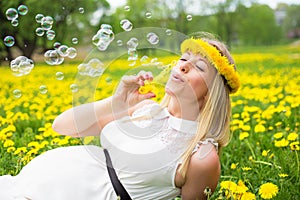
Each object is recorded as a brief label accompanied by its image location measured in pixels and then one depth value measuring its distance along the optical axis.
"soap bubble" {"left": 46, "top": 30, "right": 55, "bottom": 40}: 2.46
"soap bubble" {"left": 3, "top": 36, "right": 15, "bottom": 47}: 2.58
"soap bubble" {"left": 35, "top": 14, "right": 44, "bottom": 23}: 2.52
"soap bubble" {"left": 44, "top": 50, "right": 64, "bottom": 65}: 2.44
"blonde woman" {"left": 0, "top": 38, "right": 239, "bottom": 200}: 1.73
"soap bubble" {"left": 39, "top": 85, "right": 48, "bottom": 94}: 2.38
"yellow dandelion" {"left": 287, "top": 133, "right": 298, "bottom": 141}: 2.47
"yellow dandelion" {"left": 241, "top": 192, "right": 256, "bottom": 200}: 1.77
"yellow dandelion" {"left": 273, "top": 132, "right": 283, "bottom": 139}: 2.72
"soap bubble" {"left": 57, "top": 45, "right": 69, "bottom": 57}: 2.39
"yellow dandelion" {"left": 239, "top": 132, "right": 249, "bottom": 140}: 2.76
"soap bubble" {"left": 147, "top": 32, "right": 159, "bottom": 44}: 2.05
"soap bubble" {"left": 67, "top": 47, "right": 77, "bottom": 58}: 2.35
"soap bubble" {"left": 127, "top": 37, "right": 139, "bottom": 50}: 2.23
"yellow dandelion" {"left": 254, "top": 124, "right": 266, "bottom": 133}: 2.91
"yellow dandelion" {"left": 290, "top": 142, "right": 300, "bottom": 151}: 2.35
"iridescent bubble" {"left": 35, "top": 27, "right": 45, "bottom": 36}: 2.53
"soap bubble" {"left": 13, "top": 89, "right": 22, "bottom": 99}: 2.48
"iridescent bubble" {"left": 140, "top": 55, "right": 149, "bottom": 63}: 2.11
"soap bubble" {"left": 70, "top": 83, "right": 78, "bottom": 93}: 1.92
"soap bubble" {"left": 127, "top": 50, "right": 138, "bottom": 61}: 2.21
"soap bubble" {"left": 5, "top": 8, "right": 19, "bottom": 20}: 2.59
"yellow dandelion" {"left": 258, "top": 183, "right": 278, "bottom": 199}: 1.89
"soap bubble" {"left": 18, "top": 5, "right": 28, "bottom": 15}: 2.59
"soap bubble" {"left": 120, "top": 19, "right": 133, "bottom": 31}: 2.21
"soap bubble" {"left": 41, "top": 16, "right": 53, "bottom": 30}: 2.49
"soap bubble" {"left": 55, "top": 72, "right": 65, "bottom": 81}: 2.31
